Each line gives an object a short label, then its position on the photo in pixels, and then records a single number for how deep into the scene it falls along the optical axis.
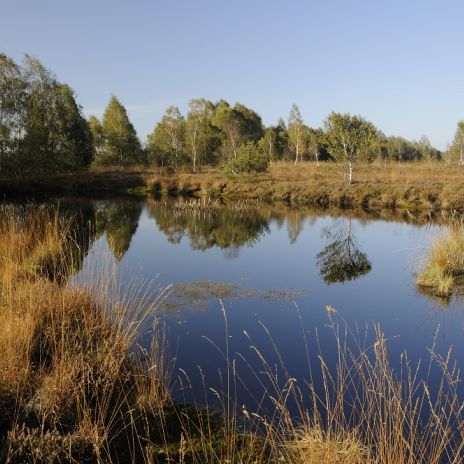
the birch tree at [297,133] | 55.25
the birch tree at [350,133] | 29.44
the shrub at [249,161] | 33.41
